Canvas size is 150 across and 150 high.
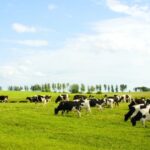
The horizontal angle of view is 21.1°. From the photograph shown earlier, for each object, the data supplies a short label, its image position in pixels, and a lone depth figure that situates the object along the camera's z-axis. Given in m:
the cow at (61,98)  78.81
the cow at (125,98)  82.10
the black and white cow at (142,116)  35.97
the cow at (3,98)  86.06
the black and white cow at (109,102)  58.69
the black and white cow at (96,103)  53.81
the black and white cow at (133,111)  39.09
